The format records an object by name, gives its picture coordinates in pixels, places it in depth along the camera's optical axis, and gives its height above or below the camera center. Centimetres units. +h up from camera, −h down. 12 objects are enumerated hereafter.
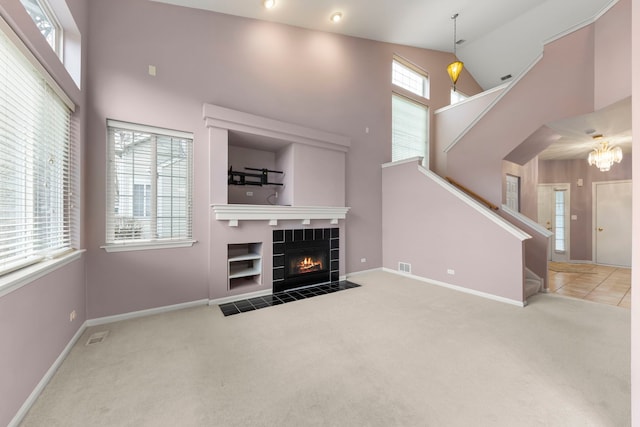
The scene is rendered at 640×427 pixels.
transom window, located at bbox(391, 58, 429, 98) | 633 +364
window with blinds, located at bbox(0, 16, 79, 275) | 163 +40
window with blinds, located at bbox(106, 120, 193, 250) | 305 +36
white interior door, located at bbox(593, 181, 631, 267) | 647 -25
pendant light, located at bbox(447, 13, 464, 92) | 477 +281
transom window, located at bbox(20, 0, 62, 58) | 222 +185
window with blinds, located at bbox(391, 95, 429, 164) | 628 +225
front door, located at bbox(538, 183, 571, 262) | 730 -2
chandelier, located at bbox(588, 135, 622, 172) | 468 +111
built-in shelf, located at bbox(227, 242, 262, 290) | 394 -91
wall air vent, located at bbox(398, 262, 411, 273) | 509 -113
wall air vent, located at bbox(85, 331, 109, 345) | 253 -132
